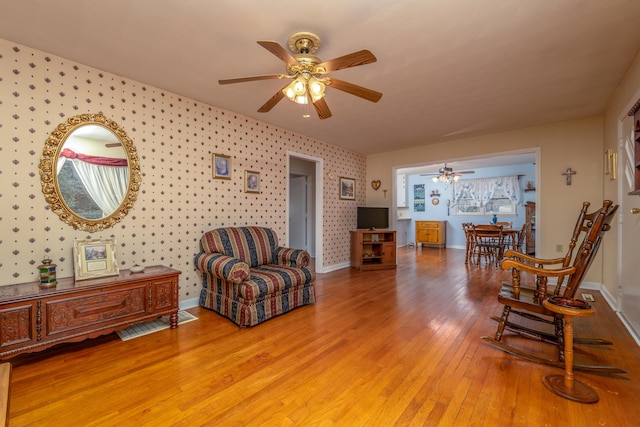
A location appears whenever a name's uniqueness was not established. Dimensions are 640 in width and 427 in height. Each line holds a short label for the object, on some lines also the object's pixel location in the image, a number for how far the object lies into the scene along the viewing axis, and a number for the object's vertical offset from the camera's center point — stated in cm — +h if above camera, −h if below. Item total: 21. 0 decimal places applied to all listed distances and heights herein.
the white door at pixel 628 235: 242 -22
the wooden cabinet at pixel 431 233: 851 -65
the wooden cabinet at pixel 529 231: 618 -43
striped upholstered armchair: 268 -66
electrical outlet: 341 -107
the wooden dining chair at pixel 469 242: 596 -67
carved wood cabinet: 191 -75
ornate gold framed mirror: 239 +38
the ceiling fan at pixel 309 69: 183 +100
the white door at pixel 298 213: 695 -1
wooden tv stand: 539 -74
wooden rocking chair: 189 -65
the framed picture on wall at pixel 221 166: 352 +60
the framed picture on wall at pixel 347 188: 561 +50
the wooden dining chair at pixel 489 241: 562 -64
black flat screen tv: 561 -12
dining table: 569 -49
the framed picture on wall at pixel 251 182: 387 +44
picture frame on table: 238 -40
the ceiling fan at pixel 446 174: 691 +97
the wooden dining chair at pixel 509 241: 651 -71
